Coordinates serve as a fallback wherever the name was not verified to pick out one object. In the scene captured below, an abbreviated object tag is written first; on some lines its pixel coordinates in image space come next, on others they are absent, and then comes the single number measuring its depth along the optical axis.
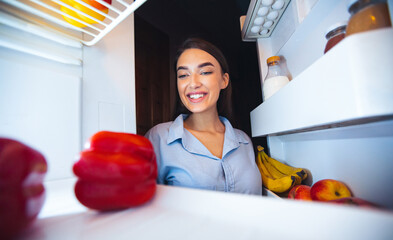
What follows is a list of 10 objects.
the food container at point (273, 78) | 0.88
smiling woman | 0.76
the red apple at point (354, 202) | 0.46
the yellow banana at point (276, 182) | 0.81
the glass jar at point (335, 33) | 0.49
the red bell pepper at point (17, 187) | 0.21
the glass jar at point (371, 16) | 0.36
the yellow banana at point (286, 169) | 0.83
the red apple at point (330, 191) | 0.59
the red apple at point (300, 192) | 0.71
